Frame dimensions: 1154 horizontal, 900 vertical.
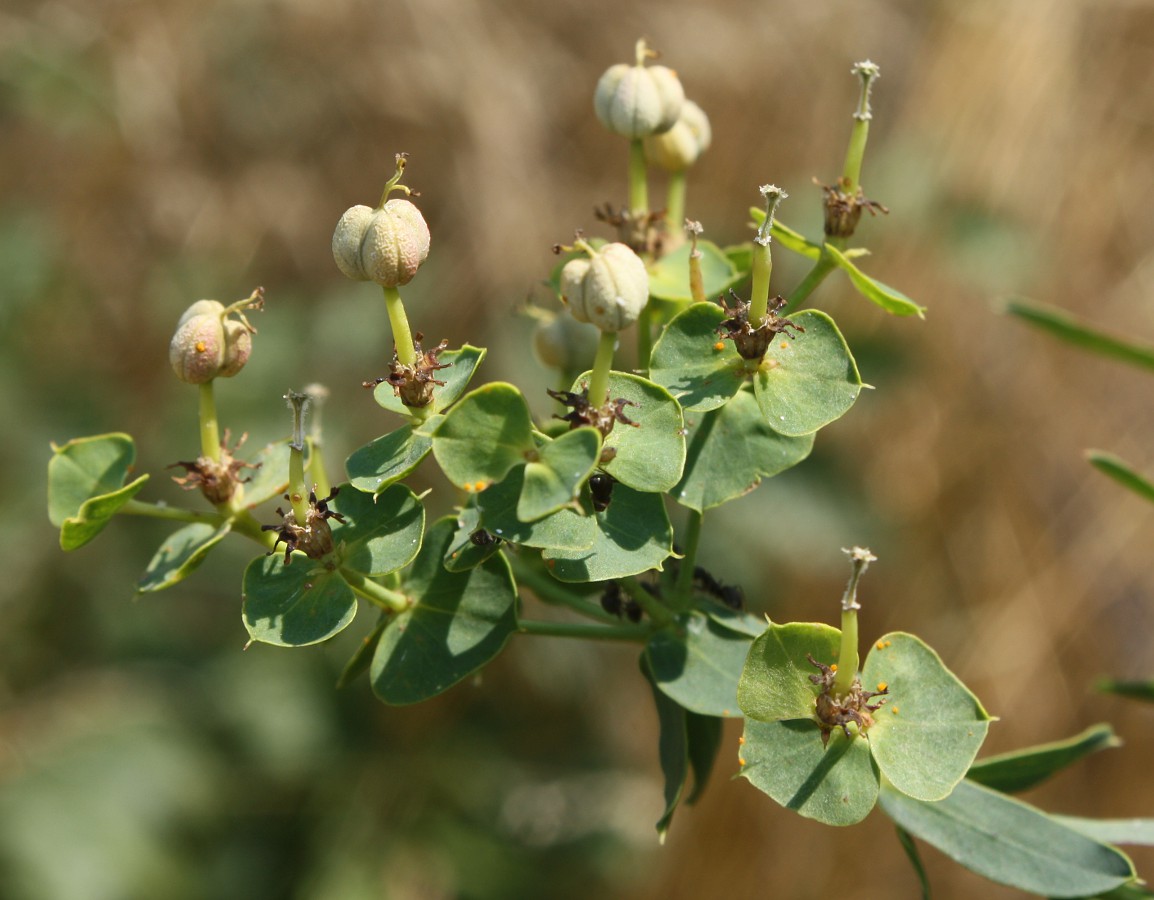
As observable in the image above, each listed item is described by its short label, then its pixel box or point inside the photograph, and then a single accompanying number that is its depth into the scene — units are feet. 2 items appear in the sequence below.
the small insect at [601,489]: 0.61
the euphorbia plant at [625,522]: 0.59
